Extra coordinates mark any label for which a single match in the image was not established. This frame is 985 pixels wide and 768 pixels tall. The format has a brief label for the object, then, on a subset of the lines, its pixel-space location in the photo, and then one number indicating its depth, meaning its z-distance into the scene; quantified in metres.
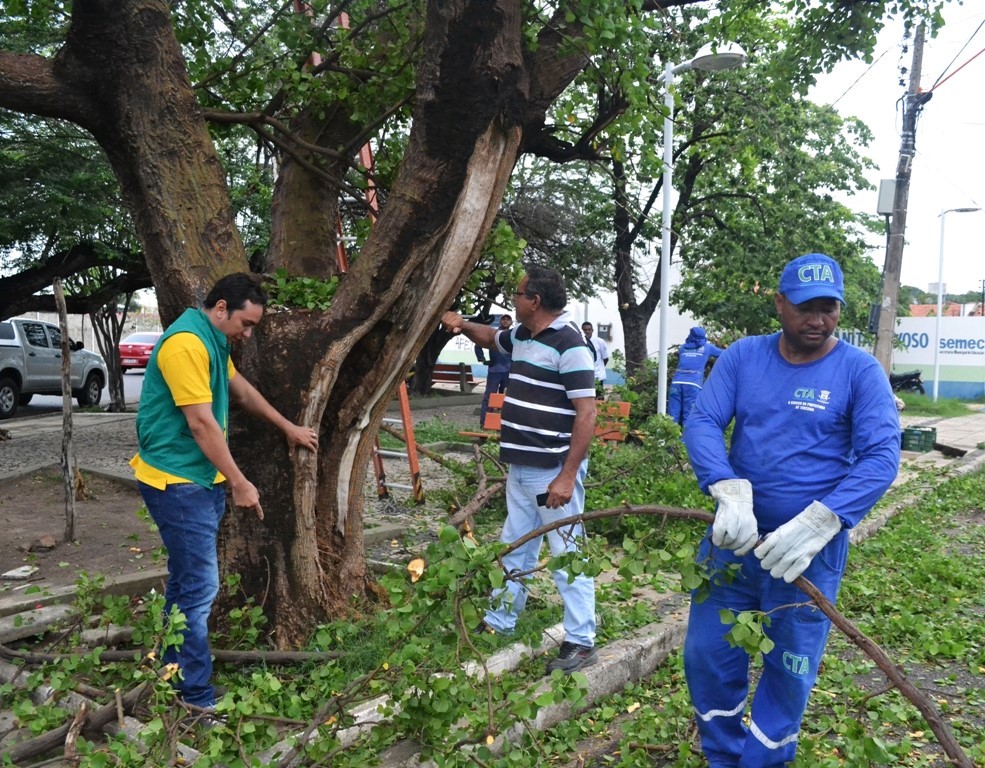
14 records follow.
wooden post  6.58
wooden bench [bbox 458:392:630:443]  9.53
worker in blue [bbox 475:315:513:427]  13.43
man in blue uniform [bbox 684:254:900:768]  3.16
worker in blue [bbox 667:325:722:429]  13.03
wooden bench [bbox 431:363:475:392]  26.88
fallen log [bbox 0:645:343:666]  4.27
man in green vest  3.72
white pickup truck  17.73
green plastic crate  14.41
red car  30.66
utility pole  13.70
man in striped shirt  4.45
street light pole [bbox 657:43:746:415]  10.20
